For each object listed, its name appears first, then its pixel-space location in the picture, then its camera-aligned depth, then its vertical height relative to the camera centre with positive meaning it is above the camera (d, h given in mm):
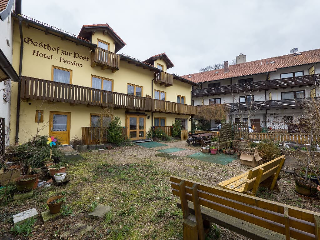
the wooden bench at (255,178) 2816 -1143
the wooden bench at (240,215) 1368 -980
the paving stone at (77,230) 2557 -1850
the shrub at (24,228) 2604 -1815
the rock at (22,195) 3654 -1724
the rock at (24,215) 2832 -1756
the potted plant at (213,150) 9383 -1562
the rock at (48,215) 2918 -1784
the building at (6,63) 3218 +1641
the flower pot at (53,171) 4917 -1491
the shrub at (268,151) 6844 -1225
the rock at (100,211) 3035 -1804
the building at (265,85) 20953 +6131
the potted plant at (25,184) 3795 -1483
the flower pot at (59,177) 4438 -1523
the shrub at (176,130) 17244 -564
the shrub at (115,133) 11164 -572
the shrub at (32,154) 5670 -1138
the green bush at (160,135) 15789 -1031
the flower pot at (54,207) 3010 -1629
